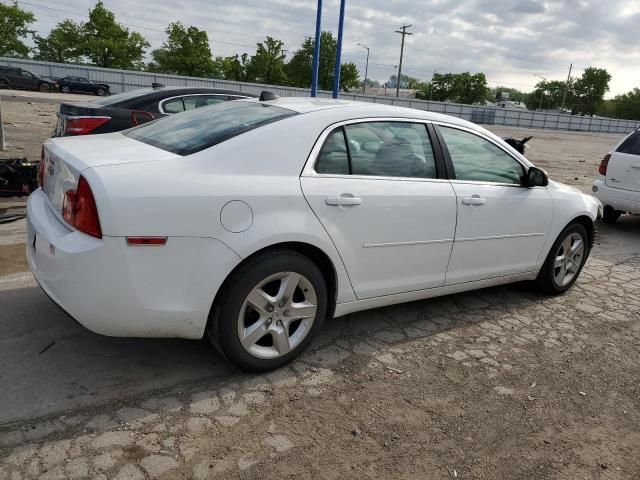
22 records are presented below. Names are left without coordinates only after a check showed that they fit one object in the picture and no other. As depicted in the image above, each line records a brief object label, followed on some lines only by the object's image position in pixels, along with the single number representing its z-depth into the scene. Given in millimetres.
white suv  7723
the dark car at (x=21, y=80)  34500
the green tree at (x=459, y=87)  92062
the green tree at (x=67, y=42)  61688
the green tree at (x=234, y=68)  69806
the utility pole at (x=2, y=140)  9769
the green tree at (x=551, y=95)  105062
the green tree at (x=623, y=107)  101000
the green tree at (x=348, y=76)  75875
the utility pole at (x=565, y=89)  95862
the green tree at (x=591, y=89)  101188
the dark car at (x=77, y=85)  38281
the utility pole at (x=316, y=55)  19580
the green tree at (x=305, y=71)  70938
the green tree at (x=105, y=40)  59844
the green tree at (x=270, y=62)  66250
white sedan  2641
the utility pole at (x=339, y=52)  19141
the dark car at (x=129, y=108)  6652
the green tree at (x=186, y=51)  58594
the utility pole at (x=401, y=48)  67750
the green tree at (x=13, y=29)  63344
